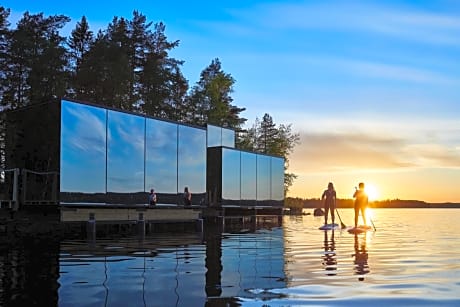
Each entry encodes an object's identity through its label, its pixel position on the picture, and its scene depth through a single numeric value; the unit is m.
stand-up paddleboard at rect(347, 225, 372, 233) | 23.46
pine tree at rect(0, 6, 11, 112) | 43.16
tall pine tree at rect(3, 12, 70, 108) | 43.69
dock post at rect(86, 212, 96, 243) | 20.88
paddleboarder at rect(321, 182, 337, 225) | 26.72
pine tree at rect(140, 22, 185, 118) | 56.62
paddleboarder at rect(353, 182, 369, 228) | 24.39
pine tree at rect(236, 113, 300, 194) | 76.38
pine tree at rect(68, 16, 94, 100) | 53.72
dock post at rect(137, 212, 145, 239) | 23.38
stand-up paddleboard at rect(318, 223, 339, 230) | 26.22
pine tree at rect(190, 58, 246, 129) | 64.25
